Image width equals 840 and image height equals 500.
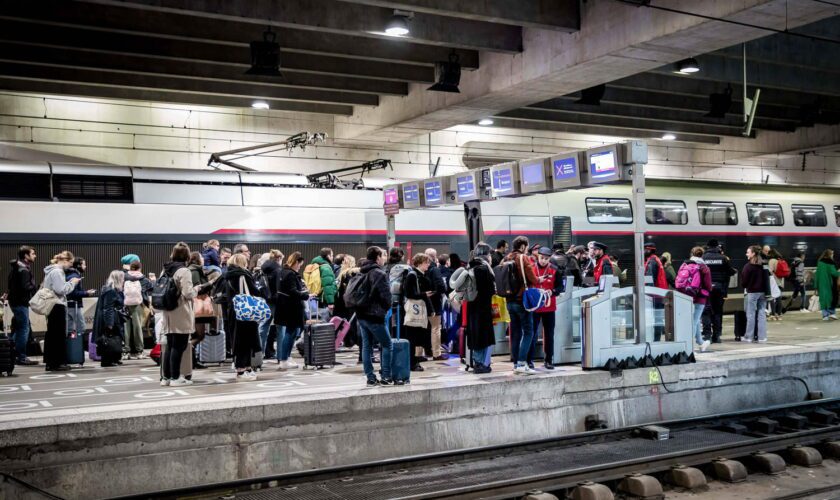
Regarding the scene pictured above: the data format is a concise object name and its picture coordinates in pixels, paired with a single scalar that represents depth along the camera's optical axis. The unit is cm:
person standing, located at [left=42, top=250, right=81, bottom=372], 1195
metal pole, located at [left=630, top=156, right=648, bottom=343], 1048
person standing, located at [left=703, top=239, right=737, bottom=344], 1483
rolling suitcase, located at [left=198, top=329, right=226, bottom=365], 1272
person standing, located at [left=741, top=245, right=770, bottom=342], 1506
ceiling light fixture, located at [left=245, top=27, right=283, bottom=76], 1411
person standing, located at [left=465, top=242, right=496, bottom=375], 1073
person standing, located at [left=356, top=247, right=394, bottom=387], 981
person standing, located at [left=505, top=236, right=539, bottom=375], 1095
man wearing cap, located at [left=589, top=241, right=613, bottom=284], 1427
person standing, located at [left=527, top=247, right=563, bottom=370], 1120
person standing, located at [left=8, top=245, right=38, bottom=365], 1227
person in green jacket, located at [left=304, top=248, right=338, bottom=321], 1394
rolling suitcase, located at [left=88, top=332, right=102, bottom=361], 1391
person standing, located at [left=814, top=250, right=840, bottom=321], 1955
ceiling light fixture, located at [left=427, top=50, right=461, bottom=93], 1687
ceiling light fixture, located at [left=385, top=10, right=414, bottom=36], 1394
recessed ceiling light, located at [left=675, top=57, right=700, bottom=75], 1598
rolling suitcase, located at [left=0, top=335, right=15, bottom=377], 1177
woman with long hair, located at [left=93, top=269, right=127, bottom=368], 1270
